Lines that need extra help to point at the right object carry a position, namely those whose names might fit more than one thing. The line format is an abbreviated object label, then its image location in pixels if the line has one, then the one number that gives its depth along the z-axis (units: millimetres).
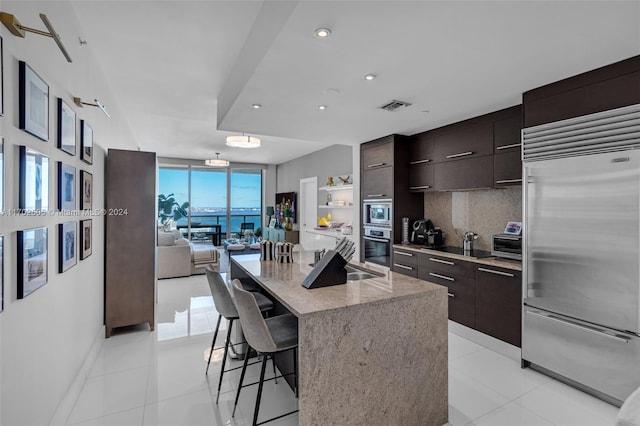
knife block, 2008
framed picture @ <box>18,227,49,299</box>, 1398
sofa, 5930
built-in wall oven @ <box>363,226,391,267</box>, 4441
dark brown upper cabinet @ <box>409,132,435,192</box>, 4102
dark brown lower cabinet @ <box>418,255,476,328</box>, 3311
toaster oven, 3023
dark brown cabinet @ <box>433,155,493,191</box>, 3369
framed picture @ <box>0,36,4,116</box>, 1221
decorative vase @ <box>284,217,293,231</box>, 8766
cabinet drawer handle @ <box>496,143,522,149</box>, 3083
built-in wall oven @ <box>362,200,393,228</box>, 4406
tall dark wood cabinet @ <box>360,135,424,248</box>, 4324
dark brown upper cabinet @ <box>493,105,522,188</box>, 3076
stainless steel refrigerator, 2154
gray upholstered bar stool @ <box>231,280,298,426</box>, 1774
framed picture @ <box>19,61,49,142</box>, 1412
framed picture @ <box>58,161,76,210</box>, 1925
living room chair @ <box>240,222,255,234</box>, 10183
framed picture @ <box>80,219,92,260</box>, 2434
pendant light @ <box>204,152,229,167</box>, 7898
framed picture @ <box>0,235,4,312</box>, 1240
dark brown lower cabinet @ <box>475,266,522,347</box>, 2891
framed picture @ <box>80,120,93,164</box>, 2398
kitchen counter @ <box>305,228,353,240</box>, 6121
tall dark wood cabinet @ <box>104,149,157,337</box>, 3402
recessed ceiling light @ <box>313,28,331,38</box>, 1782
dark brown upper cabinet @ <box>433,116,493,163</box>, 3385
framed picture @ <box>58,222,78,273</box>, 1938
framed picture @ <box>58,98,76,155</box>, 1918
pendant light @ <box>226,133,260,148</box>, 5024
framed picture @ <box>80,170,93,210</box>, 2420
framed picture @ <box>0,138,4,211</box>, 1216
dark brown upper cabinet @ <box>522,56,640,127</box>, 2160
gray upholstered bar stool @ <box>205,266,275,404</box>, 2314
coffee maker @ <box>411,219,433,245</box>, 4172
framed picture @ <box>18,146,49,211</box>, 1407
